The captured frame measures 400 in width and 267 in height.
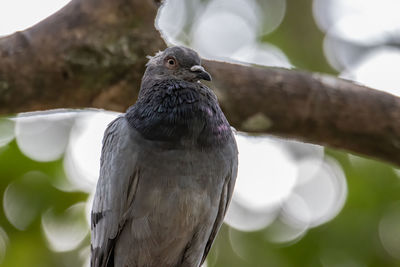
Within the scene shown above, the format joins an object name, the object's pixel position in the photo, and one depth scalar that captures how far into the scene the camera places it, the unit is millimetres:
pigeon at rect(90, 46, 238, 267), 9258
